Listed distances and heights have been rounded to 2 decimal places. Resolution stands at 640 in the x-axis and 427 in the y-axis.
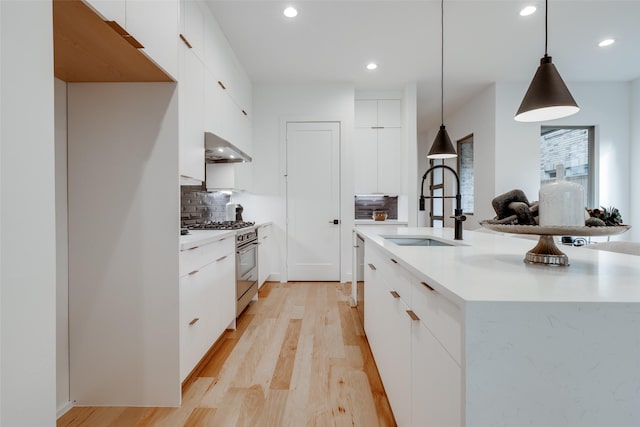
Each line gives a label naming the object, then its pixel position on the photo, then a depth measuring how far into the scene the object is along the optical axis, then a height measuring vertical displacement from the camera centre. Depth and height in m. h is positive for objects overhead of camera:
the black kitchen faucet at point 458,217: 1.96 -0.05
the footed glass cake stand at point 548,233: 0.95 -0.08
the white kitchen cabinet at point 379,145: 4.77 +1.01
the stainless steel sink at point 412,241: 2.30 -0.25
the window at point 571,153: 4.75 +0.91
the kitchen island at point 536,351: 0.66 -0.32
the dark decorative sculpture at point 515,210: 1.13 +0.00
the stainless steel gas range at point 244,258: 2.78 -0.50
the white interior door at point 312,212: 4.57 -0.05
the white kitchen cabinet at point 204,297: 1.75 -0.61
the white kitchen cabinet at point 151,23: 1.16 +0.82
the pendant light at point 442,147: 2.69 +0.55
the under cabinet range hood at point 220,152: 2.72 +0.57
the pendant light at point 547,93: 1.39 +0.54
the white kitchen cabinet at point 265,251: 3.87 -0.59
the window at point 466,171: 6.07 +0.78
